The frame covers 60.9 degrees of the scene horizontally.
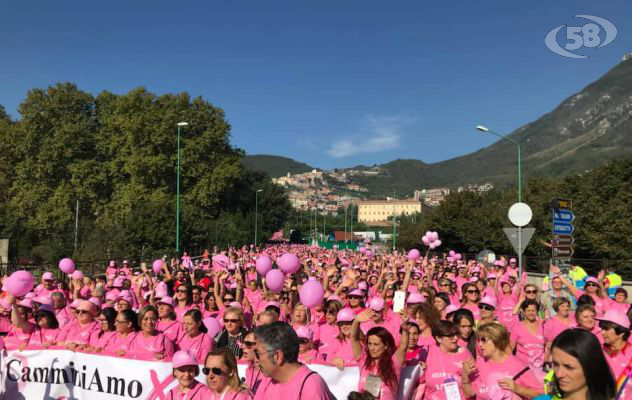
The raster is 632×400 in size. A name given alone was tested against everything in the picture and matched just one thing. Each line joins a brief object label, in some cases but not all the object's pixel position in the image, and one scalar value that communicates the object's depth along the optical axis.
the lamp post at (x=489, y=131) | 19.91
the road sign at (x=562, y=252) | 12.05
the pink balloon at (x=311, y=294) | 5.89
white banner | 5.23
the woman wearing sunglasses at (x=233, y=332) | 5.77
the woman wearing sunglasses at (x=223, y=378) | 3.74
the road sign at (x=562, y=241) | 12.11
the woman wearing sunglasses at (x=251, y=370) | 4.22
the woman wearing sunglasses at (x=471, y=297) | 7.70
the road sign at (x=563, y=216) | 12.34
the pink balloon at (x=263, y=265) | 9.13
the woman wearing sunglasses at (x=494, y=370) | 4.11
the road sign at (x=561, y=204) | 12.38
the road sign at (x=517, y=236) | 10.97
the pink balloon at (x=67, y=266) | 11.12
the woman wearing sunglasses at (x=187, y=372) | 4.02
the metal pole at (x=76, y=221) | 32.60
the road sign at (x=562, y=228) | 12.25
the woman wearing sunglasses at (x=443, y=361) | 4.62
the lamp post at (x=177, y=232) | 30.00
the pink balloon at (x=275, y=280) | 7.51
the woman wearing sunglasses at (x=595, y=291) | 8.12
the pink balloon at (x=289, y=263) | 7.80
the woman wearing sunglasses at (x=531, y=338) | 6.12
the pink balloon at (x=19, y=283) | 6.64
